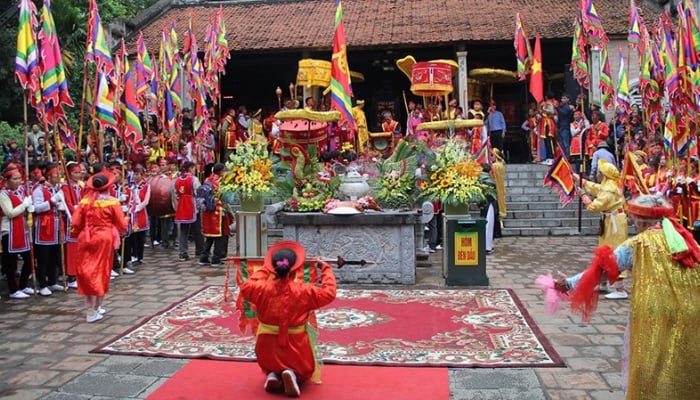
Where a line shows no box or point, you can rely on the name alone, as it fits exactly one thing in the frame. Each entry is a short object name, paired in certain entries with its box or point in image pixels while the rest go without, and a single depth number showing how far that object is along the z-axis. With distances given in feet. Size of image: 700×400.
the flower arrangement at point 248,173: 29.58
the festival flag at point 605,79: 43.99
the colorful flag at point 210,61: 49.62
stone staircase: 43.29
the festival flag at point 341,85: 31.91
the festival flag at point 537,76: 49.06
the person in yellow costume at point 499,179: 40.81
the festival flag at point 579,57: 44.68
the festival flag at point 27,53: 25.77
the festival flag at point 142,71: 45.27
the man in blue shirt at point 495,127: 55.47
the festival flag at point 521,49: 50.79
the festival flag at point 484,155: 37.78
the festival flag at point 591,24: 43.50
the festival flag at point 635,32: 40.94
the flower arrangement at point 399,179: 29.35
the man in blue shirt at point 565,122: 53.21
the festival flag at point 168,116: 47.29
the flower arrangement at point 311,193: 28.45
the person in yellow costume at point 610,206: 23.67
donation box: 26.48
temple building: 60.85
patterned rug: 17.19
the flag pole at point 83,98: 28.57
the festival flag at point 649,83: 38.19
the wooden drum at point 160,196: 36.88
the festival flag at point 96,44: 30.01
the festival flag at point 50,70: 26.48
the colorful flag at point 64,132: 28.70
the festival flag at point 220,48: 50.42
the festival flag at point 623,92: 44.09
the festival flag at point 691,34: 28.43
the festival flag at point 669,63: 30.86
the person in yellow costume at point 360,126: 50.86
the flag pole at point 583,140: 46.25
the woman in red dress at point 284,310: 14.10
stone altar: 26.99
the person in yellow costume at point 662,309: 10.45
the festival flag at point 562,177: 24.85
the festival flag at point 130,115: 33.73
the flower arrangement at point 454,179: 27.30
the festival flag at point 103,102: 29.37
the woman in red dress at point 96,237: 21.35
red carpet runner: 14.39
